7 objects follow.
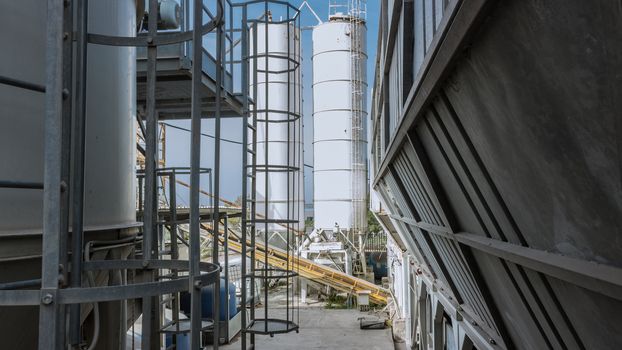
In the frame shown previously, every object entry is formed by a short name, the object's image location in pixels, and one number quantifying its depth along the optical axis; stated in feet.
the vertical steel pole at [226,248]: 21.57
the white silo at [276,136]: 64.54
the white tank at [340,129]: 66.85
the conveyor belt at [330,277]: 57.72
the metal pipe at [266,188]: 19.61
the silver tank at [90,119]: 8.02
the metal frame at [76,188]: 5.75
